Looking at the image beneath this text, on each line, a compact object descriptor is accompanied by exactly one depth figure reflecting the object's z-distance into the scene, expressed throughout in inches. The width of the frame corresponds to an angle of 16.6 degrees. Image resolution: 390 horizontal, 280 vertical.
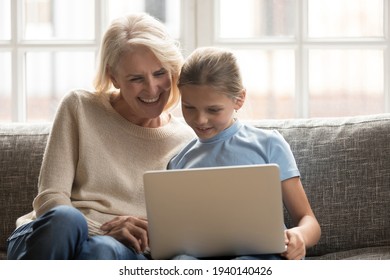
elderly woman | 144.9
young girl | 139.8
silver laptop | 122.1
